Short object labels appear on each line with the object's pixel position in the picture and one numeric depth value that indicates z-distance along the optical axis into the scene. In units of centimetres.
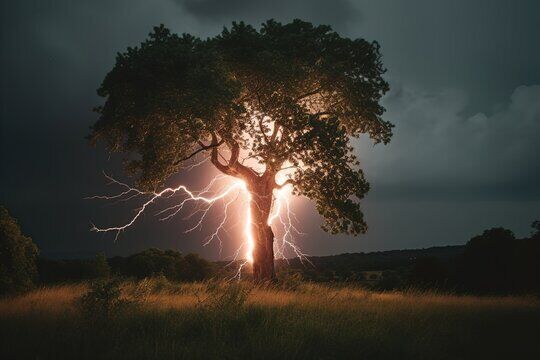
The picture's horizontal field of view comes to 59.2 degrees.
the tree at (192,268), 4066
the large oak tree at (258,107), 1725
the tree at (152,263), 4028
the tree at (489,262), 2986
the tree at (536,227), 2477
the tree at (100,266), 3072
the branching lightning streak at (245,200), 2102
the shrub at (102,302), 1103
